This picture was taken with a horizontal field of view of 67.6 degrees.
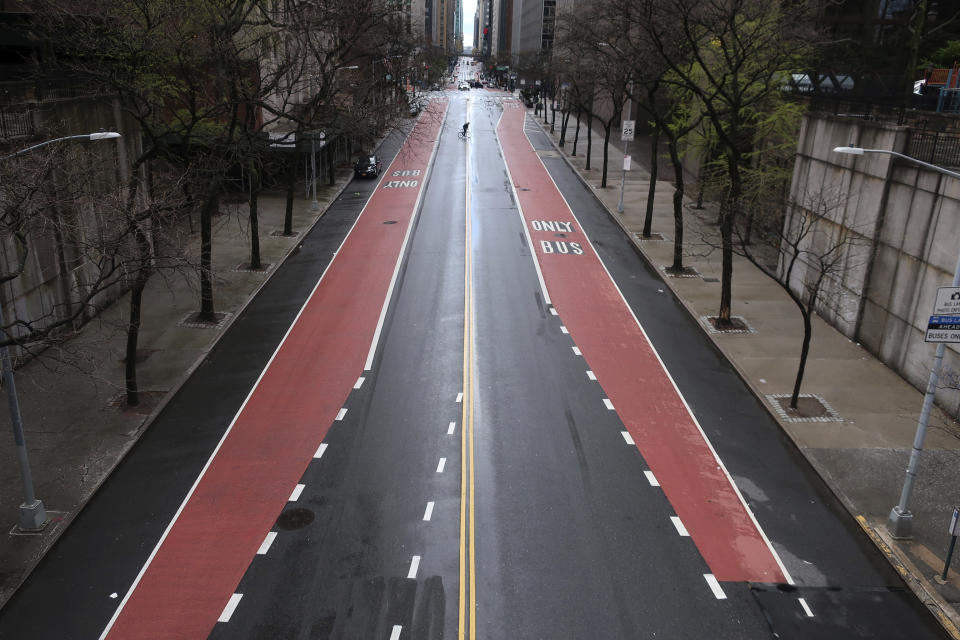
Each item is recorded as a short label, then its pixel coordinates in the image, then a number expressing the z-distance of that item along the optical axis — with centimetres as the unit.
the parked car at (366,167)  4766
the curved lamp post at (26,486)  1257
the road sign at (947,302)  1227
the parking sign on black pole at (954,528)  1166
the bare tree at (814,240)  2217
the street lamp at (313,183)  3755
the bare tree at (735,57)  2227
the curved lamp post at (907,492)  1295
